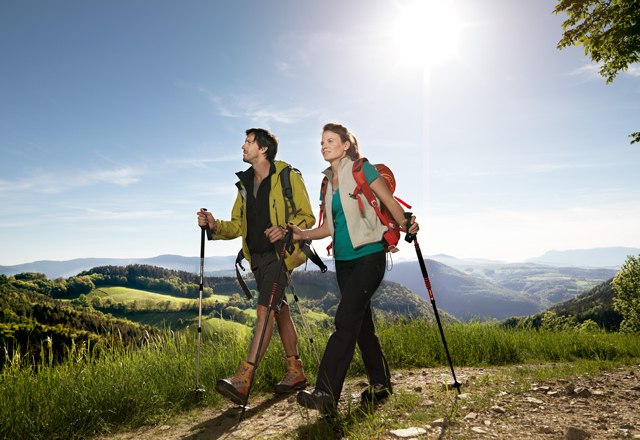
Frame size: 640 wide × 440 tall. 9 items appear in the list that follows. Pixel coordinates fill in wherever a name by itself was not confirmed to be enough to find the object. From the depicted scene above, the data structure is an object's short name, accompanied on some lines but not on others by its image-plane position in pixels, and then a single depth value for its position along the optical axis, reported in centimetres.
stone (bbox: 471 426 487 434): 349
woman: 402
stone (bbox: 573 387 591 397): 456
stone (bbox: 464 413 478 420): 382
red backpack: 423
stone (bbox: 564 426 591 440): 332
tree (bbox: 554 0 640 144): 1109
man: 505
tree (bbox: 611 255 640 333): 3689
